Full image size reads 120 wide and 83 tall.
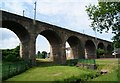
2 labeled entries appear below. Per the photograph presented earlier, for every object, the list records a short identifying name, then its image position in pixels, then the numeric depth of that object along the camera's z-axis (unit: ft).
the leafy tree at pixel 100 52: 87.36
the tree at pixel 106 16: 33.58
